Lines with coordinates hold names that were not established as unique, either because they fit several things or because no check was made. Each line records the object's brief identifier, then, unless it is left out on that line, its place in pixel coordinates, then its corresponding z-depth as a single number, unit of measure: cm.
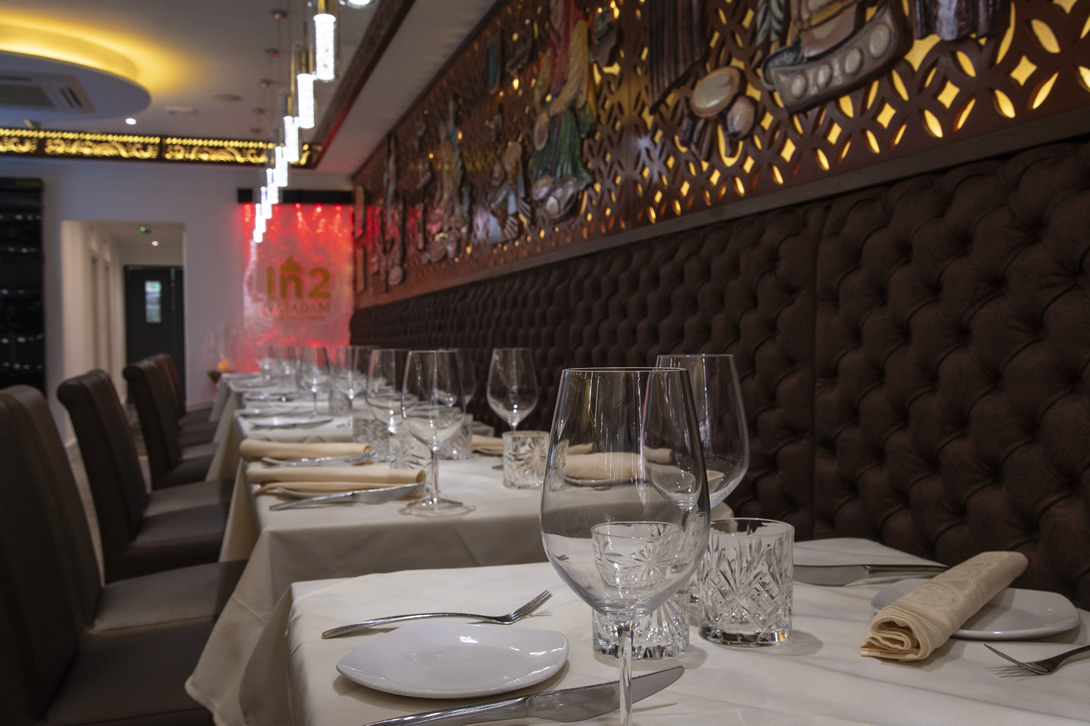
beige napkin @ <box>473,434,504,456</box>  196
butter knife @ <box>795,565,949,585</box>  90
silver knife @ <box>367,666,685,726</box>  52
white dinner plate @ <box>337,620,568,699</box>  58
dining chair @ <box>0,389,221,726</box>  114
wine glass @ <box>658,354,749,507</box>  79
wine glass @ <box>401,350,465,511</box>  121
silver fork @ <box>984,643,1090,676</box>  65
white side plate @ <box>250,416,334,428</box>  237
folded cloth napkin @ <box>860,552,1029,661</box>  67
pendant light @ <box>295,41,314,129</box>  310
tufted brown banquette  124
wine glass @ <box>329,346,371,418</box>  221
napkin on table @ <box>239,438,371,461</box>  169
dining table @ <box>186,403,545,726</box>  106
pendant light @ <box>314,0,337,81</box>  250
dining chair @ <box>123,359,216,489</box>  313
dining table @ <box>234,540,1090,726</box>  56
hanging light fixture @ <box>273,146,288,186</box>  496
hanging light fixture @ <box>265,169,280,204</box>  563
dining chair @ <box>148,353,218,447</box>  455
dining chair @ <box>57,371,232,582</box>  212
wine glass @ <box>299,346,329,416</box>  307
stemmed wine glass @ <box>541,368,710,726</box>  49
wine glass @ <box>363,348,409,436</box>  148
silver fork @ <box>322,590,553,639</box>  70
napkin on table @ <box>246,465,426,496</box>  136
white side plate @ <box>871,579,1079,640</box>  73
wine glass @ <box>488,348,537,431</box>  167
